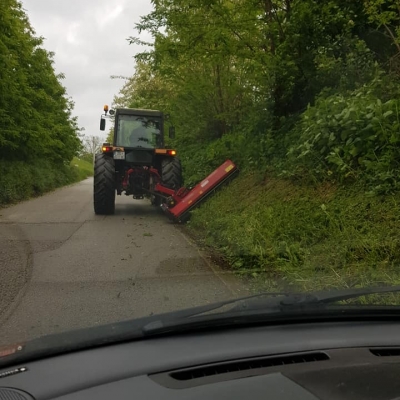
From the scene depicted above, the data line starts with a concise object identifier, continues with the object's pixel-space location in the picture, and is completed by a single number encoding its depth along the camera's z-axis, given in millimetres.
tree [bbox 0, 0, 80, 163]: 16344
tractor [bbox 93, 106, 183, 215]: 12562
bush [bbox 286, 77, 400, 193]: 7312
